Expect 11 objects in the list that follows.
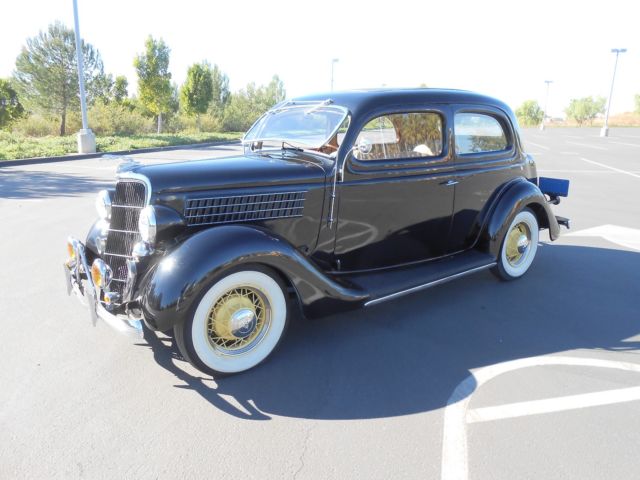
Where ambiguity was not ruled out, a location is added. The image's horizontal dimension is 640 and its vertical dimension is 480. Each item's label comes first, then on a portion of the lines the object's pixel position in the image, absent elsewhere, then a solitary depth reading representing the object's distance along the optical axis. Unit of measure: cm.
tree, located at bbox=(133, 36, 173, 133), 2417
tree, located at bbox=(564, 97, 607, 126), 7694
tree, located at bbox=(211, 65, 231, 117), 3530
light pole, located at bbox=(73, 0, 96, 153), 1487
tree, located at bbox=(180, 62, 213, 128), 2744
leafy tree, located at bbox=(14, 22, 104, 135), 2468
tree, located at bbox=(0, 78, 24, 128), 2706
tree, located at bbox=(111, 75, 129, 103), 3810
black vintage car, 284
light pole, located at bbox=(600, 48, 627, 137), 3105
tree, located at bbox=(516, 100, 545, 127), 8017
